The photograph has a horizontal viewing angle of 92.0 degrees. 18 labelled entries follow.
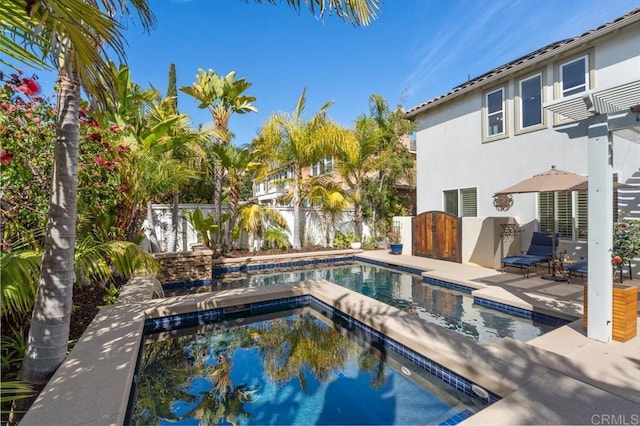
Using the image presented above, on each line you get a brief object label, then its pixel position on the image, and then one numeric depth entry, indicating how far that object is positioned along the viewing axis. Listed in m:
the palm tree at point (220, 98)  12.70
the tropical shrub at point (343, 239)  17.19
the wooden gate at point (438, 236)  12.54
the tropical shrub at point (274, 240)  15.39
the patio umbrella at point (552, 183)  8.10
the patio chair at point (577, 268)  7.89
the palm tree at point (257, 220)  14.53
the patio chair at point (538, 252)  9.30
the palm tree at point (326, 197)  15.95
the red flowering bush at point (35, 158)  4.61
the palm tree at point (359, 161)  16.02
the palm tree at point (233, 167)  12.96
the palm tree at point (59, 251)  3.92
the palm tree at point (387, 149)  16.69
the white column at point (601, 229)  4.80
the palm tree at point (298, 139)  14.73
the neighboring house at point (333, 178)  16.53
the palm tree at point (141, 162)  7.77
